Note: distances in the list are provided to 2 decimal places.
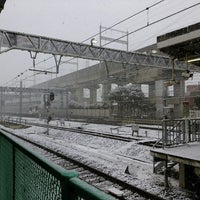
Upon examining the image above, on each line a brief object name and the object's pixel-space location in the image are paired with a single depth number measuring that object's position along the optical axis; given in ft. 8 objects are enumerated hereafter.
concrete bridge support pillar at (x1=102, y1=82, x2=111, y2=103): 182.64
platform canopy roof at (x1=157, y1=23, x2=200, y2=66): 28.35
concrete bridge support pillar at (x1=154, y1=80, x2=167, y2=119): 131.03
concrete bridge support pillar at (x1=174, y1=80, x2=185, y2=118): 122.31
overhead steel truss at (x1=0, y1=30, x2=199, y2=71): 62.08
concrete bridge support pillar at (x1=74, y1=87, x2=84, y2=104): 229.21
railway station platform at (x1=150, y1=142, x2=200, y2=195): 24.12
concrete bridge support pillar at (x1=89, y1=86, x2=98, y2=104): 219.00
